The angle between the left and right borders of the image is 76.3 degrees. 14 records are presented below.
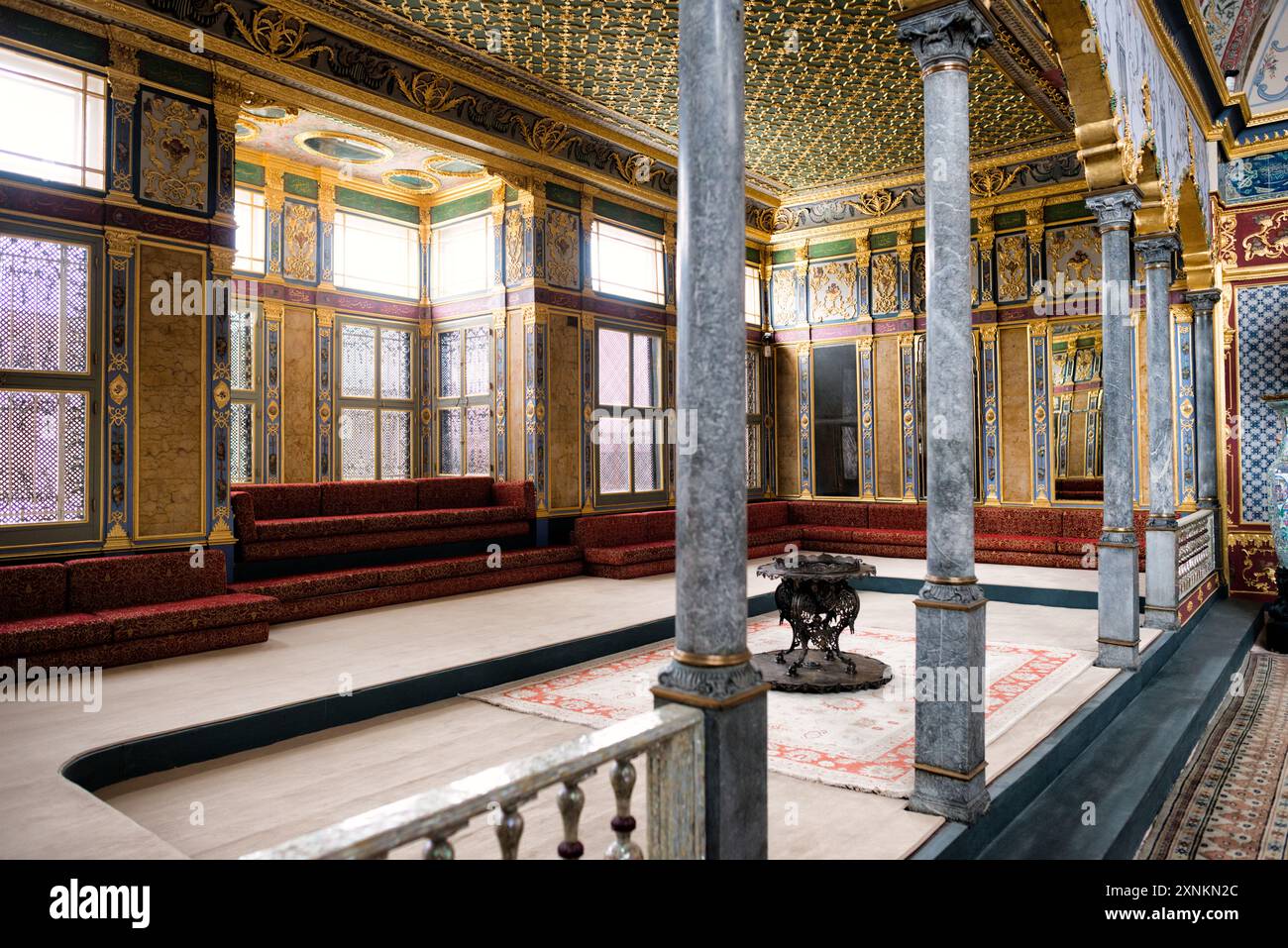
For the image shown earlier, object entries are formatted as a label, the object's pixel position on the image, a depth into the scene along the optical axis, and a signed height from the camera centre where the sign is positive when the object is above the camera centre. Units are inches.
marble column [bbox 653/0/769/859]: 95.6 +9.2
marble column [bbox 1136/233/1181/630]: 278.5 +10.7
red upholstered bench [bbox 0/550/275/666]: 212.1 -36.4
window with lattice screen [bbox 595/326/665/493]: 423.8 +35.3
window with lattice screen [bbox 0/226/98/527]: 229.8 +29.1
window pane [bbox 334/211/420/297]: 418.3 +118.2
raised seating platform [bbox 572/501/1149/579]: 395.2 -31.6
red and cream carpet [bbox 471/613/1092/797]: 165.8 -58.3
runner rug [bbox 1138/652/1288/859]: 160.6 -72.6
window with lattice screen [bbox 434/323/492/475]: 412.8 +41.5
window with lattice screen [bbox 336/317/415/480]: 414.6 +41.5
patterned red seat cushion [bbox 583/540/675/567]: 380.5 -35.7
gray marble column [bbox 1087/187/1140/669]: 236.8 +11.1
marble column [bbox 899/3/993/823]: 138.2 +1.1
